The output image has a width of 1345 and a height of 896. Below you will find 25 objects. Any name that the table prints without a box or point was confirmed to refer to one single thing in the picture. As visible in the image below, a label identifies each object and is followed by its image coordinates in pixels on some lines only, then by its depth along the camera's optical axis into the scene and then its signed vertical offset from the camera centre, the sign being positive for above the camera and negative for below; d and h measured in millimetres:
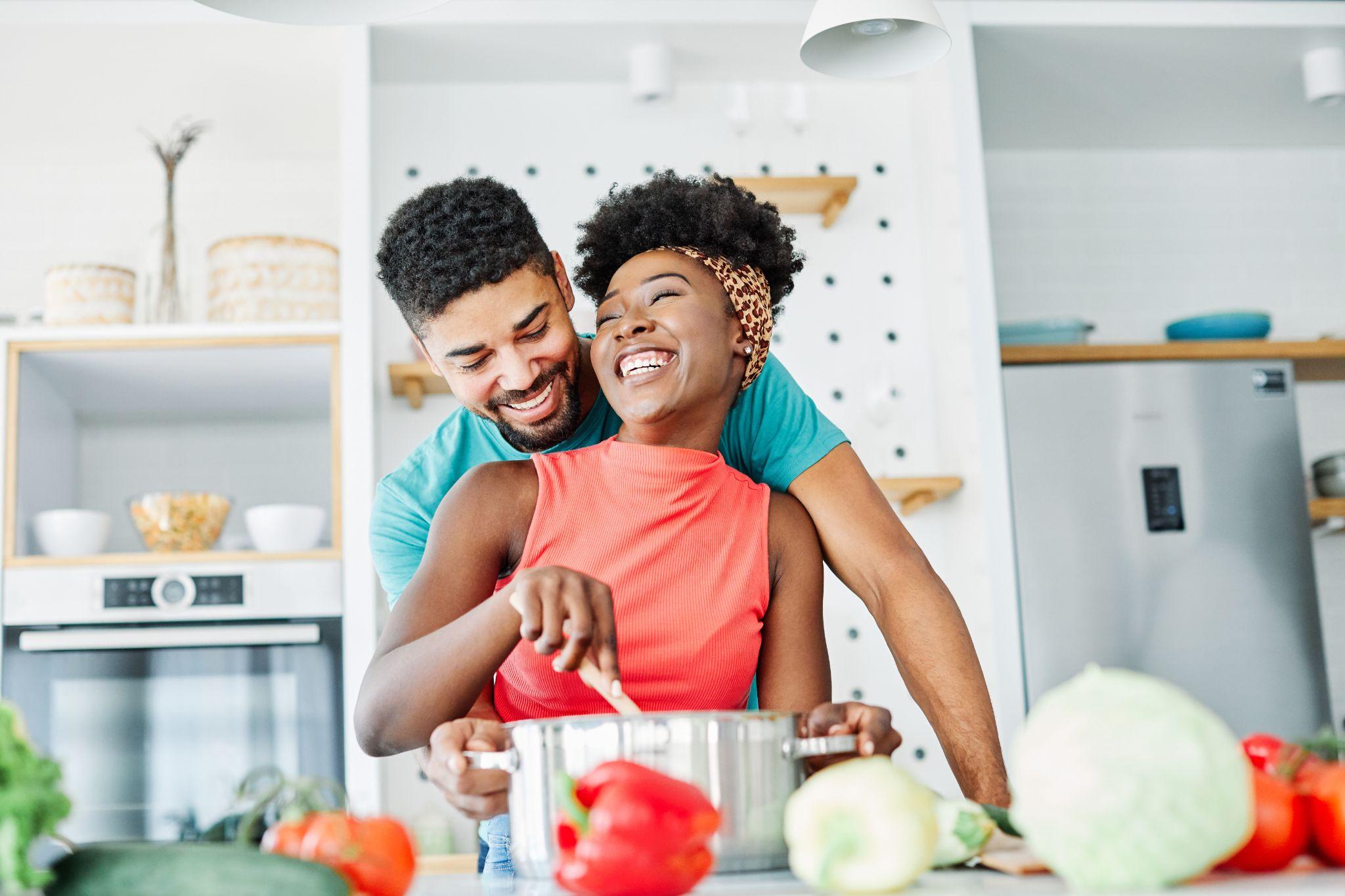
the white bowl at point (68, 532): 2697 +169
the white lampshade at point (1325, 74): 3232 +1202
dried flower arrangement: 2844 +758
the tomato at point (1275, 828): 682 -148
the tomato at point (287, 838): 649 -120
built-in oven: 2594 -149
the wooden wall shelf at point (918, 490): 2908 +188
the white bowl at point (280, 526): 2703 +160
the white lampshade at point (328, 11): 1454 +671
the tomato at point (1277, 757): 756 -123
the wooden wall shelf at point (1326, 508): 3229 +110
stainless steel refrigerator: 3014 +55
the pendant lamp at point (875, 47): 1961 +809
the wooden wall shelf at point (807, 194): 3033 +924
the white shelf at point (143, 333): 2750 +591
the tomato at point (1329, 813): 710 -145
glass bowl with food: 2709 +185
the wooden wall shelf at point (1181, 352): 3143 +514
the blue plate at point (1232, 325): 3307 +595
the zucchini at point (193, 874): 569 -121
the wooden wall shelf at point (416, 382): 2838 +485
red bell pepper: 618 -121
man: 1317 +192
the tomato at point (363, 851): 640 -126
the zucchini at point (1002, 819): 849 -165
